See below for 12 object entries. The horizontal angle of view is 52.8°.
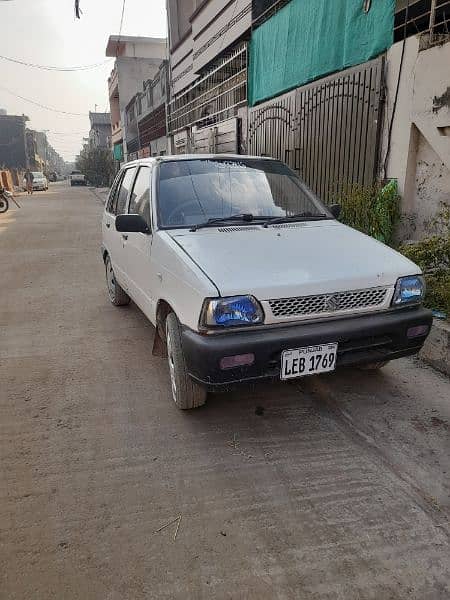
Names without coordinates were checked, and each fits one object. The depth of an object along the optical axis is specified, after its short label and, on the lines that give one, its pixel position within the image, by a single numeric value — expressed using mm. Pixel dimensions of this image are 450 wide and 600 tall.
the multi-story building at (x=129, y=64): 39438
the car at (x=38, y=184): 43906
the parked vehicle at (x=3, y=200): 18447
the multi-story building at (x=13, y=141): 75312
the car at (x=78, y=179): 59531
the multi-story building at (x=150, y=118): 22812
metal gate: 6207
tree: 50731
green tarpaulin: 5984
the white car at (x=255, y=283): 2553
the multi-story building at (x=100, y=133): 84600
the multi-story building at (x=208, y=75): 11672
